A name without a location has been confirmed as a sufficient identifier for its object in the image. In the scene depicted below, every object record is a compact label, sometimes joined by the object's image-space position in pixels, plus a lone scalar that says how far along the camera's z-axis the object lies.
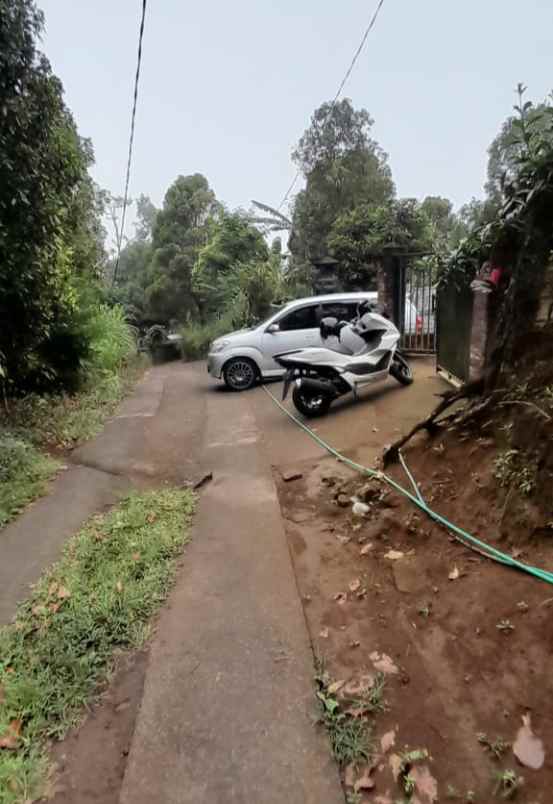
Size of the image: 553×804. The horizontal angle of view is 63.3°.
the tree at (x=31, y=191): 4.50
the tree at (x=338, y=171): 16.83
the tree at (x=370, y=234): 11.64
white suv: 8.54
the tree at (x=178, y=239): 19.36
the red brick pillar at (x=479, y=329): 4.64
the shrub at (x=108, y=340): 7.86
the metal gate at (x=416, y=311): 8.08
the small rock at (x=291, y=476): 4.23
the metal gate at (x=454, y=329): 5.56
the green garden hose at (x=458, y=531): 2.21
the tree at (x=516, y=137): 3.43
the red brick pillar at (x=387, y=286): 8.18
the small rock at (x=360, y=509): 3.37
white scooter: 5.76
